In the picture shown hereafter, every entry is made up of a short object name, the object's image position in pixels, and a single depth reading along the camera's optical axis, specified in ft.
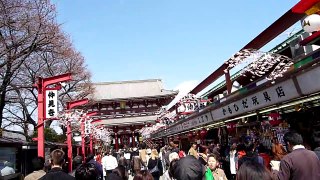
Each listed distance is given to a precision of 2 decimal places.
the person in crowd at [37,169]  14.04
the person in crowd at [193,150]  21.71
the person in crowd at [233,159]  24.74
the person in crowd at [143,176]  12.10
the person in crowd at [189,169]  12.93
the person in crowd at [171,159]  15.45
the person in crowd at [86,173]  9.84
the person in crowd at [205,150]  22.39
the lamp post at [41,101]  24.96
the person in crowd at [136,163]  23.93
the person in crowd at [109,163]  29.96
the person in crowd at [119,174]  11.77
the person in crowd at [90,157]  21.19
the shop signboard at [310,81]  12.23
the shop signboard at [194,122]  27.94
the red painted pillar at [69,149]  44.27
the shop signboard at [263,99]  14.66
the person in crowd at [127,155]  42.41
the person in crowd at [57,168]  10.39
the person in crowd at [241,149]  20.70
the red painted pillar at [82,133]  57.02
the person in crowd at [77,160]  19.61
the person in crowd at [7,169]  22.12
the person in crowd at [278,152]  15.26
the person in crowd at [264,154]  19.43
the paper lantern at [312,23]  12.66
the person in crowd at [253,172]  8.06
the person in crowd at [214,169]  14.46
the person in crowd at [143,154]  29.65
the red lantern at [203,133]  46.44
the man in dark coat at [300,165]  10.16
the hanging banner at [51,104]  27.98
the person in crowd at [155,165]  23.94
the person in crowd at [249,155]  16.22
